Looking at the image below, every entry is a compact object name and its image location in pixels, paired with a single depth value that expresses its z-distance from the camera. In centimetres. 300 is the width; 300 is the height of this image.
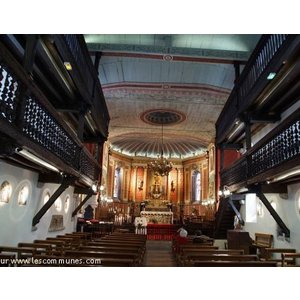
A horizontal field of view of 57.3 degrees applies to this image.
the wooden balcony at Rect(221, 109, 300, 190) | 570
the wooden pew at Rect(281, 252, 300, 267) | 629
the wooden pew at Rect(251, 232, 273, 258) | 927
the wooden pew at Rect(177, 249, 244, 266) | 656
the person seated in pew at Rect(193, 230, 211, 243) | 1091
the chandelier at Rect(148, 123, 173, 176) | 1956
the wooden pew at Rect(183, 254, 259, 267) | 579
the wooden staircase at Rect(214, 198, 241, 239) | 1291
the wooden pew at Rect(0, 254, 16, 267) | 458
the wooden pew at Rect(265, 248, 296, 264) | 736
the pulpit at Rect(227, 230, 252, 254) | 921
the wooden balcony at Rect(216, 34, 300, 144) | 613
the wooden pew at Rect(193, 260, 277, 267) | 494
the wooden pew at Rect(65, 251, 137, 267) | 532
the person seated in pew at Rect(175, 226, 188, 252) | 985
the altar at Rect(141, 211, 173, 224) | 2061
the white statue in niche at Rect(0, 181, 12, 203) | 661
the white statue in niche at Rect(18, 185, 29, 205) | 743
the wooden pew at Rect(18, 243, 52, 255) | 624
